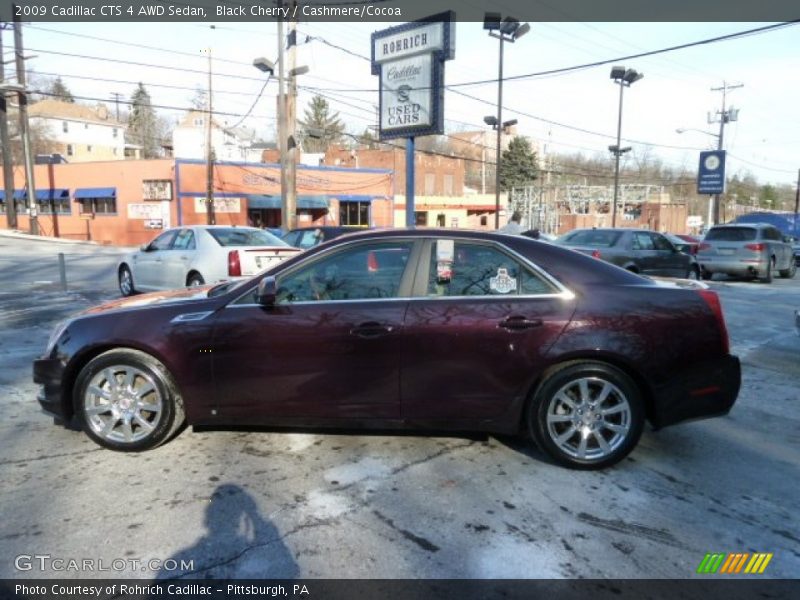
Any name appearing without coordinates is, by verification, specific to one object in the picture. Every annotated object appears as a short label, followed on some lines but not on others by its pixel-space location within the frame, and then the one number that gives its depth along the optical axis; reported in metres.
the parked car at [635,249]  12.48
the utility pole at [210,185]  31.14
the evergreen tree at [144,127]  82.38
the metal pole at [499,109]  27.19
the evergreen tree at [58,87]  77.01
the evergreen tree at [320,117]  85.31
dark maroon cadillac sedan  3.72
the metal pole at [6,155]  34.88
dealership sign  13.29
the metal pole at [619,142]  34.11
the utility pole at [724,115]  42.81
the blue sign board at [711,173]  39.50
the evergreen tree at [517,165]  79.06
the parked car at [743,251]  16.16
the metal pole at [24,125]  33.53
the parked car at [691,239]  22.23
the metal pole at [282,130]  18.50
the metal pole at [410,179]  14.08
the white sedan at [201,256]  9.65
